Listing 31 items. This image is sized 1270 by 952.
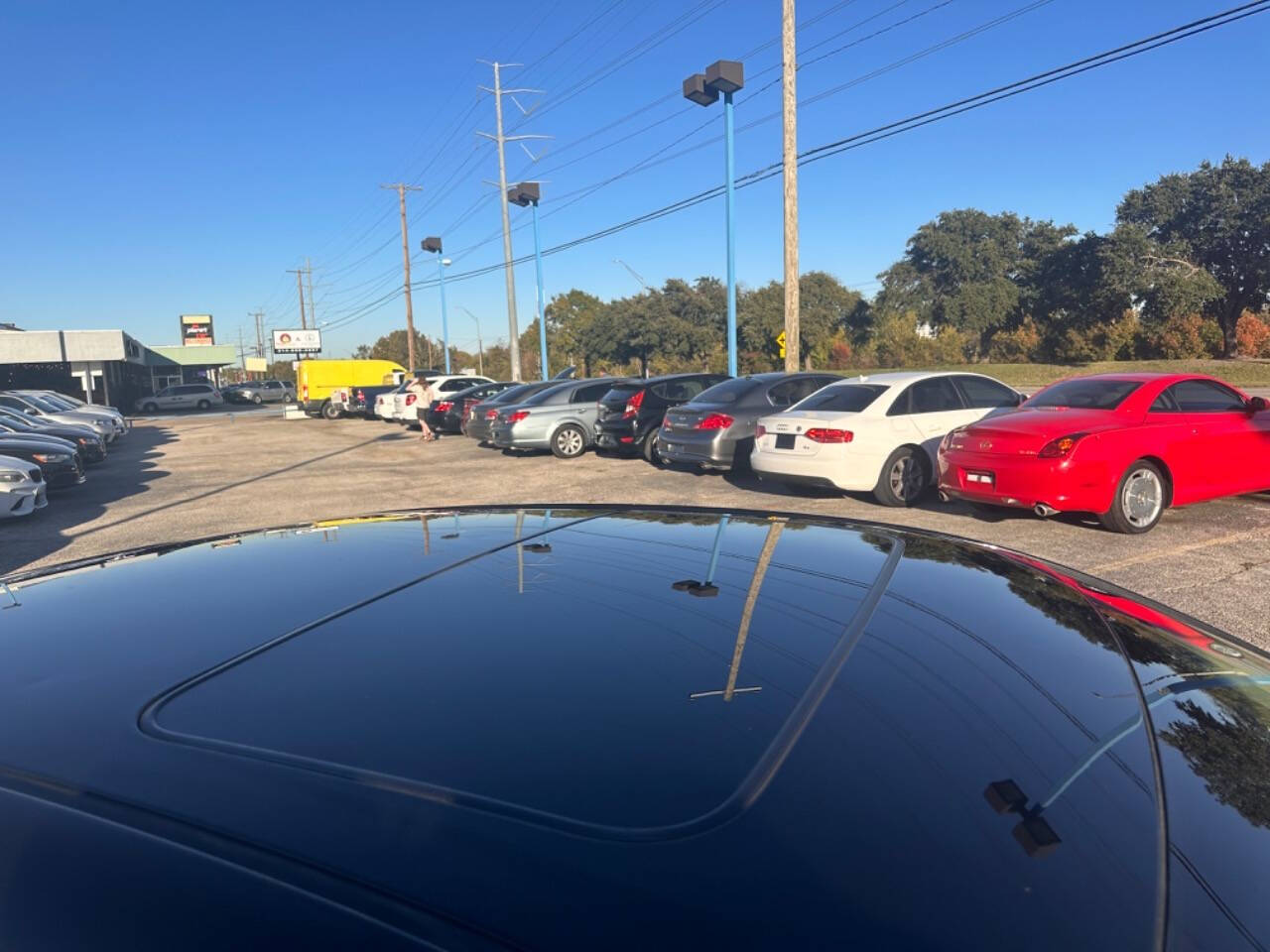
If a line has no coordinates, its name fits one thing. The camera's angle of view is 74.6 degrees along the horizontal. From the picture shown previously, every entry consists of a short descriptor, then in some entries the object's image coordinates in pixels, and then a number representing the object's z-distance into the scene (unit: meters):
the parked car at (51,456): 12.84
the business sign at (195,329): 92.56
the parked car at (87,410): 24.34
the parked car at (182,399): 52.31
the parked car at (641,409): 14.73
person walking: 22.77
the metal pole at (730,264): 21.72
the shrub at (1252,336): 40.72
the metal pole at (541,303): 35.12
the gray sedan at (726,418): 11.88
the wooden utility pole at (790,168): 18.52
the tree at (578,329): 73.81
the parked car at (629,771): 0.99
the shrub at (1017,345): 50.88
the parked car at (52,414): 20.50
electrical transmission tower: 34.72
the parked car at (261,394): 60.31
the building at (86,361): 45.91
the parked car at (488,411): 17.94
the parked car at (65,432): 16.23
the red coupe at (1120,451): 7.56
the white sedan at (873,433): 9.60
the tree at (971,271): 60.81
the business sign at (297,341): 76.38
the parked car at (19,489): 10.33
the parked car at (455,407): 22.55
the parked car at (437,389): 25.19
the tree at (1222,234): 45.16
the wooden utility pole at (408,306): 47.56
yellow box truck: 36.50
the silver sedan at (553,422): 16.53
